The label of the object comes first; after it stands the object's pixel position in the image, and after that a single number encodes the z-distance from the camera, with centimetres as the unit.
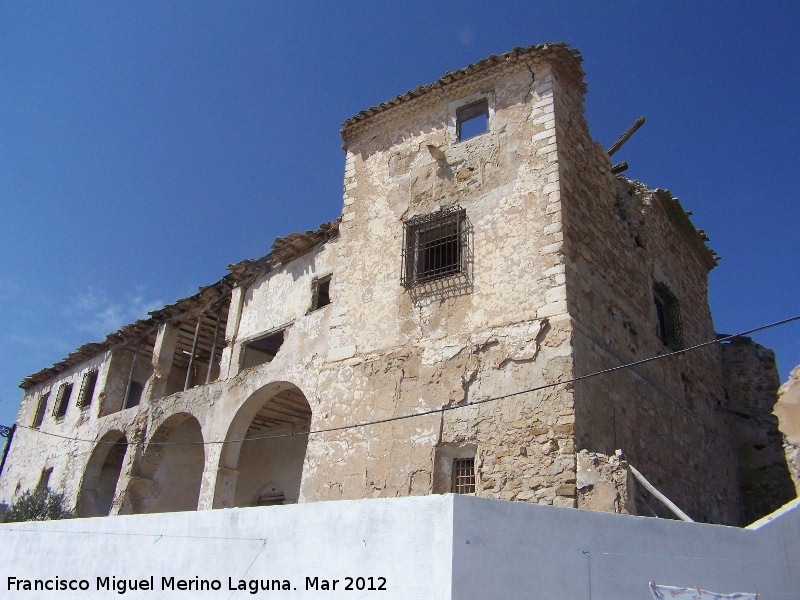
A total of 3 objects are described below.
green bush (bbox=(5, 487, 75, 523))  1600
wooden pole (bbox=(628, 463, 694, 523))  794
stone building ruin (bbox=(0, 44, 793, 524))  917
